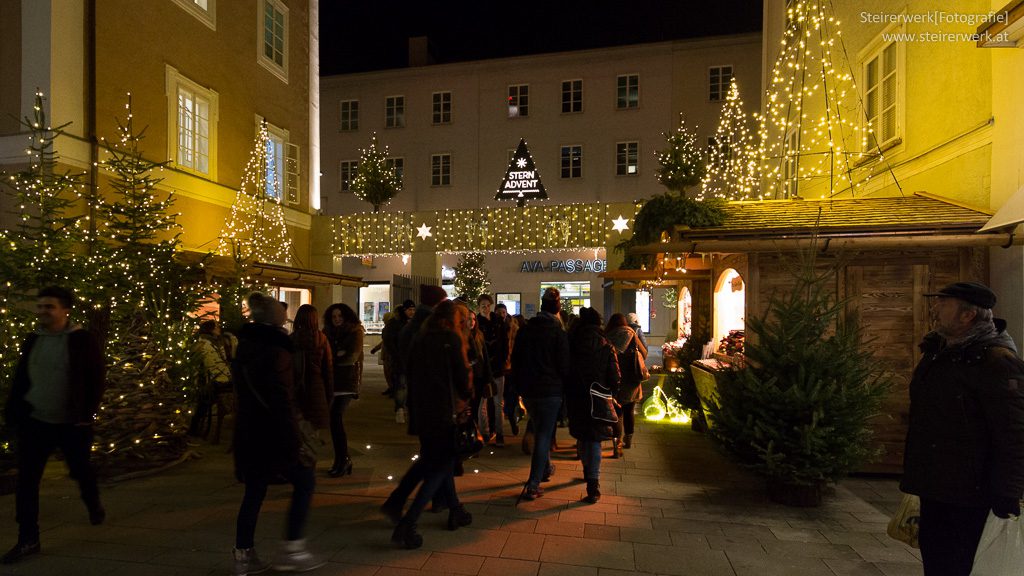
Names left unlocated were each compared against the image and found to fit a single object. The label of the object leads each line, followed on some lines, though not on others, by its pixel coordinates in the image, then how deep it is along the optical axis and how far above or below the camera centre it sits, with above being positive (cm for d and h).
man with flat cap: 283 -69
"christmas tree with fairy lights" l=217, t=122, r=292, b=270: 1336 +167
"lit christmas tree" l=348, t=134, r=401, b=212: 2134 +377
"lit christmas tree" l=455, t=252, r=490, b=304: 2317 +40
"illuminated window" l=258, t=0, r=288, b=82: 1483 +632
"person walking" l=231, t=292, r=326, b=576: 378 -83
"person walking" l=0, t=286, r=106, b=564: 421 -77
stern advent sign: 2003 +367
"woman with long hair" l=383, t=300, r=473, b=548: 437 -80
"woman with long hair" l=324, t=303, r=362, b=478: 628 -81
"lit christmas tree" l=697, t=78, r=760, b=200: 1315 +370
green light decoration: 975 -198
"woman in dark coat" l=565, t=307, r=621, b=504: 554 -92
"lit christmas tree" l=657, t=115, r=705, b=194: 1773 +363
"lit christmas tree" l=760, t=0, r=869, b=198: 1032 +346
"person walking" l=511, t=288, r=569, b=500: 555 -83
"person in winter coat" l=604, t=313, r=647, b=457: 699 -95
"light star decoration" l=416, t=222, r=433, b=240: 1819 +170
